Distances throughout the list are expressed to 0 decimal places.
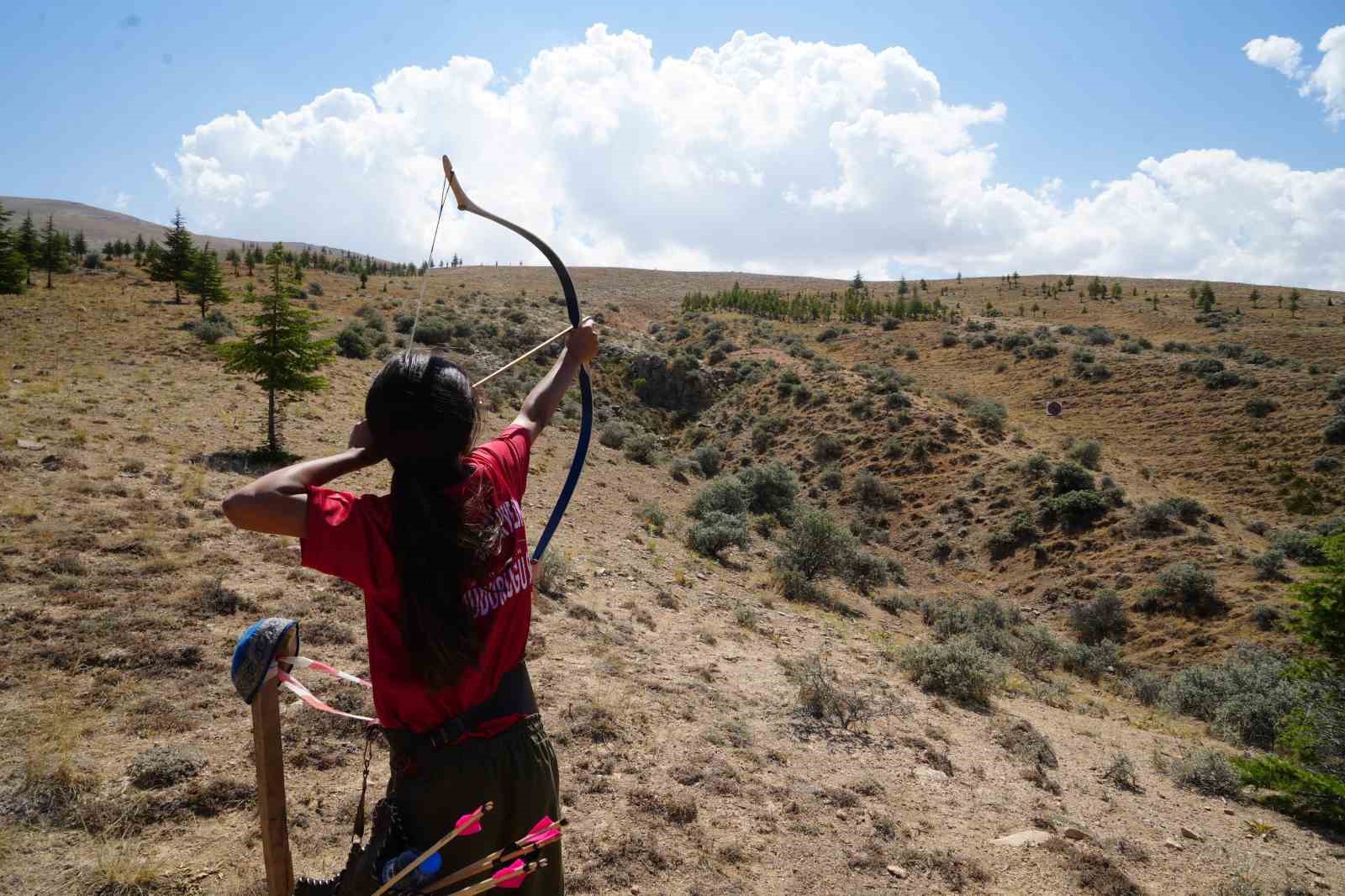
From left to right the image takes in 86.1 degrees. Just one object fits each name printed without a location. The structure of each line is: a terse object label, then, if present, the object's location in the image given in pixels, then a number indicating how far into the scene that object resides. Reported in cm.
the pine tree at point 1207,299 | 4481
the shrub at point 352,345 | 2431
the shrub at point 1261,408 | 2502
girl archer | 154
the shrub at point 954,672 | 829
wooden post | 177
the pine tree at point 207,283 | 2725
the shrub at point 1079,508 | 1973
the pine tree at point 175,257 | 3195
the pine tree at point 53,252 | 3267
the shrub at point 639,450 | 2395
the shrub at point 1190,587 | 1573
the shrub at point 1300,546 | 1711
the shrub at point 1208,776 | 674
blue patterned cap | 175
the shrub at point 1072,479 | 2059
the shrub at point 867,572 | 1625
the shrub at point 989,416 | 2570
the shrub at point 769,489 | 2211
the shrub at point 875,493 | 2323
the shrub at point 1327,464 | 2169
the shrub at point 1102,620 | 1603
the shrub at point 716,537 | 1502
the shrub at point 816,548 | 1541
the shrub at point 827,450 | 2644
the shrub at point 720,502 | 1923
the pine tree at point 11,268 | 2791
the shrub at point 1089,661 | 1364
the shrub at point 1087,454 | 2264
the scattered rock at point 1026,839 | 526
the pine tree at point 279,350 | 1422
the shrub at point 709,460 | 2678
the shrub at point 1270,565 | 1602
